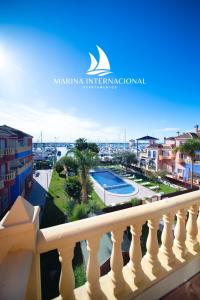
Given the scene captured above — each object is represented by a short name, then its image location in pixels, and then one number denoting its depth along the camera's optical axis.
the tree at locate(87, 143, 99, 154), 37.66
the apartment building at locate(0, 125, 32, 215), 11.79
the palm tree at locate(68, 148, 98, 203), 14.04
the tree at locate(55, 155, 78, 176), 22.30
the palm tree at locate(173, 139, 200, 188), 20.92
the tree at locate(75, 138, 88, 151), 35.88
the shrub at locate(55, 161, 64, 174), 27.19
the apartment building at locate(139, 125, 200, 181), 24.75
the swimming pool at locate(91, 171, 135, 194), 21.56
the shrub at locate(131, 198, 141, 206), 13.63
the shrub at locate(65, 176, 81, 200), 14.85
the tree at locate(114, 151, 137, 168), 37.62
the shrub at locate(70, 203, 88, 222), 9.20
